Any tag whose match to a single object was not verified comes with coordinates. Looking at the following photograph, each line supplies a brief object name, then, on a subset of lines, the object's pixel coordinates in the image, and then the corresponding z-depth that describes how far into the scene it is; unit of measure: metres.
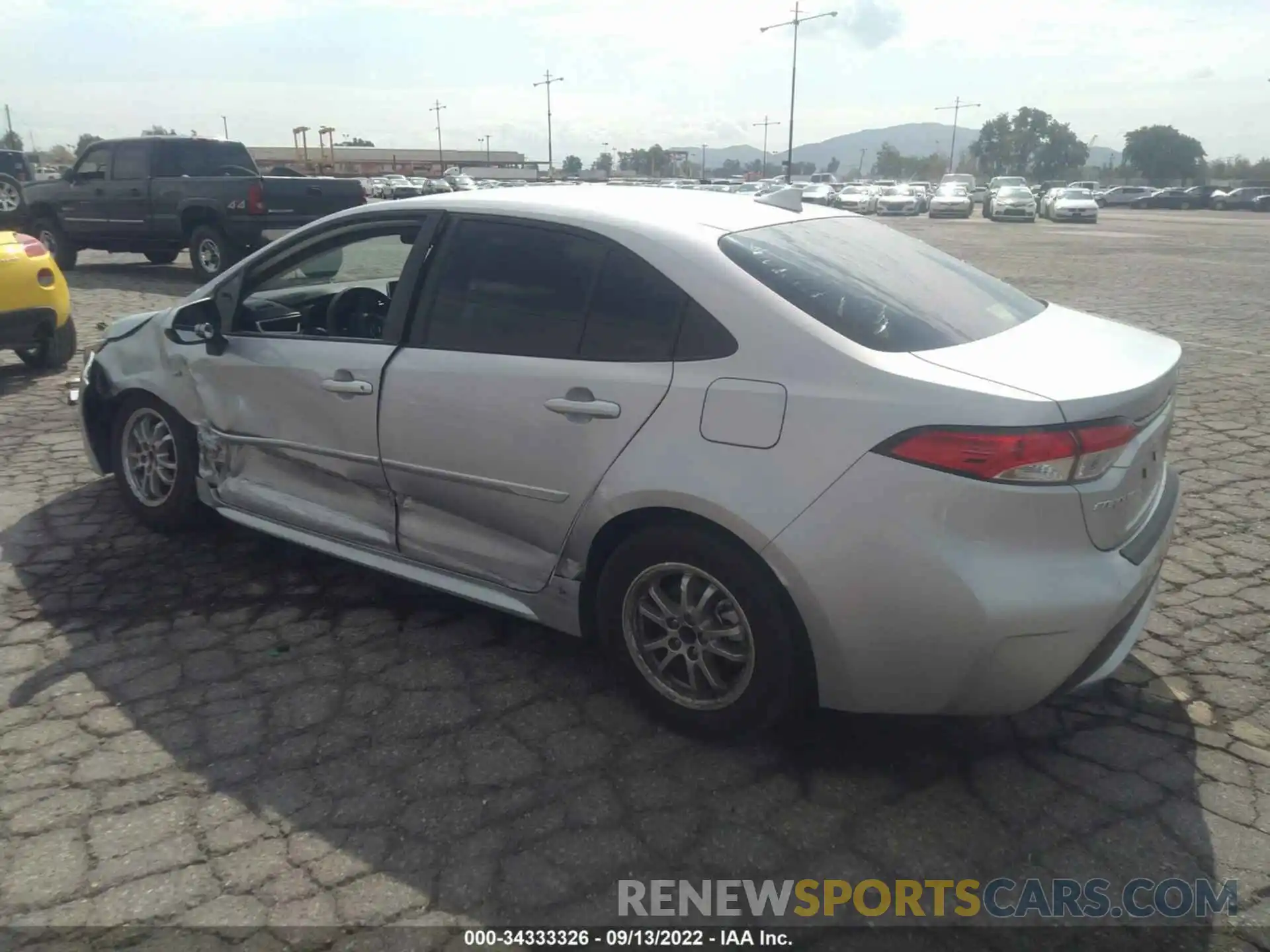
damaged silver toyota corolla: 2.53
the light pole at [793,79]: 56.61
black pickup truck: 12.82
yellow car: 7.39
